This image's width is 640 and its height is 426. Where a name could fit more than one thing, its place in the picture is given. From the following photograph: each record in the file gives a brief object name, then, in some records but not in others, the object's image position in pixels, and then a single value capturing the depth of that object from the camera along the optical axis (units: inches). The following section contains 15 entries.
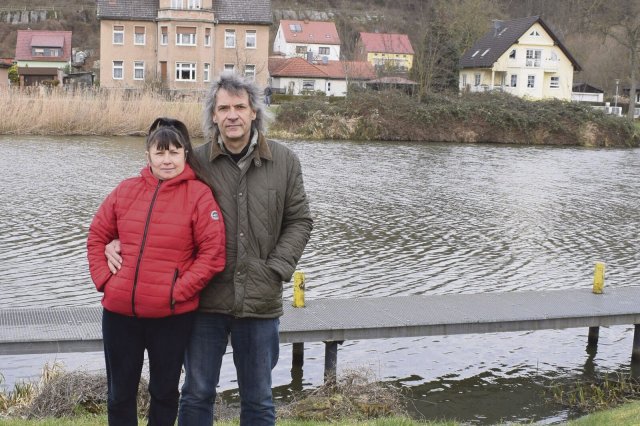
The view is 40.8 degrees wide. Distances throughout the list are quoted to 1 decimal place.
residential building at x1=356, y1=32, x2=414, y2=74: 3581.2
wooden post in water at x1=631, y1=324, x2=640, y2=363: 375.9
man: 171.8
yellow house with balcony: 2721.5
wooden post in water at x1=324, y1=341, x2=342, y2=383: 327.3
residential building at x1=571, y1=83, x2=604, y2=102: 2945.4
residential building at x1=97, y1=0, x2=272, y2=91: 2194.9
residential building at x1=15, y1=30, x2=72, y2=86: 2861.7
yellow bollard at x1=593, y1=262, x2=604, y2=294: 406.0
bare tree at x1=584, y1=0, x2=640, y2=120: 2390.5
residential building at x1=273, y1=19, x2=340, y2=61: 3754.9
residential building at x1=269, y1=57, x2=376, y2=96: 2763.3
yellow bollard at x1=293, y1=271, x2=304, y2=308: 354.9
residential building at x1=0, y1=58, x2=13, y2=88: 2497.5
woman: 166.4
